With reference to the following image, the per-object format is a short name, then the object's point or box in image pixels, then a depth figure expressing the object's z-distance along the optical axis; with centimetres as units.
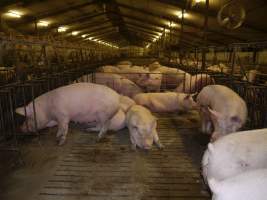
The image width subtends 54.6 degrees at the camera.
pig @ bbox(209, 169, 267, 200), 127
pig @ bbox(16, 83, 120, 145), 399
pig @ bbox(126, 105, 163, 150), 371
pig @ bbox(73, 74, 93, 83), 684
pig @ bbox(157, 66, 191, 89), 801
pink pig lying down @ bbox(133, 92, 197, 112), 575
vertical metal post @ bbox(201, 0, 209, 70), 740
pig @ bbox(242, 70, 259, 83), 707
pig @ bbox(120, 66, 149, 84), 766
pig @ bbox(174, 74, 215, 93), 627
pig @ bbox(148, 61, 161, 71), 1069
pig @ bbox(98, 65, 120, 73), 902
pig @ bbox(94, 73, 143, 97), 712
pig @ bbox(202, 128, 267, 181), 196
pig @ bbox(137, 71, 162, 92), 762
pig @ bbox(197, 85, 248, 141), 330
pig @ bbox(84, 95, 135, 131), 450
